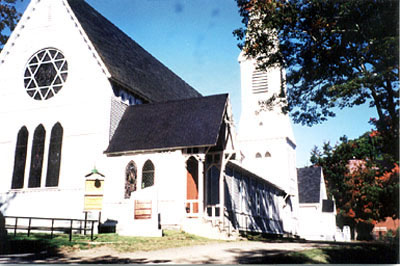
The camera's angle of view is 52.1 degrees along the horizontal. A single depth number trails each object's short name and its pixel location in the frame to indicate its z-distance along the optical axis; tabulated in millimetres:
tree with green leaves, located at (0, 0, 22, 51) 35625
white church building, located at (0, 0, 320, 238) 19469
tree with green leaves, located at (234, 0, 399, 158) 14790
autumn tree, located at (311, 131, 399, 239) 32750
